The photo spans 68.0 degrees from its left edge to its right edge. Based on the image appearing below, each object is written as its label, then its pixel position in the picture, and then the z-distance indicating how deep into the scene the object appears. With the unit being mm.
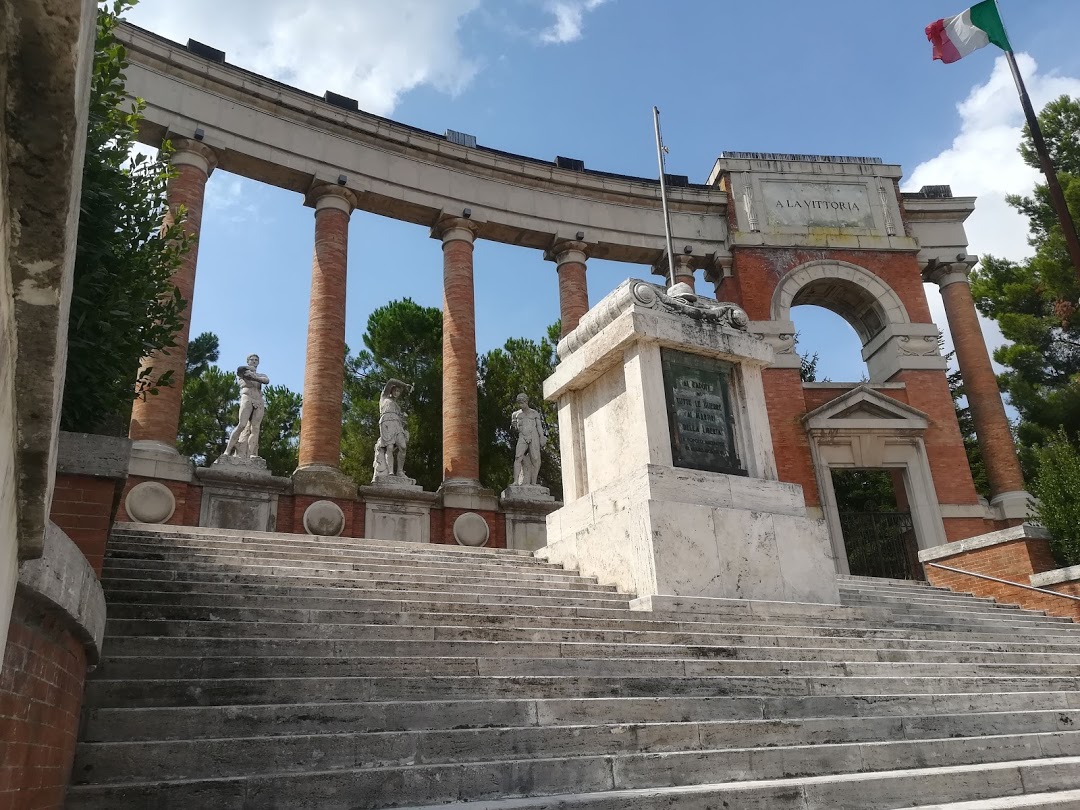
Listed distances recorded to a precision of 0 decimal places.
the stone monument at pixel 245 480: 14883
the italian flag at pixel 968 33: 14047
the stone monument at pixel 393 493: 16391
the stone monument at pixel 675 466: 7965
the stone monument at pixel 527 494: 17422
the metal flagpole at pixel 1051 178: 12023
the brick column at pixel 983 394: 20438
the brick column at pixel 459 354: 18328
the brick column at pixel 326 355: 16250
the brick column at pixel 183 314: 14875
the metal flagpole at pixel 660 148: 15109
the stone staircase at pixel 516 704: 3650
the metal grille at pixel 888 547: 19219
